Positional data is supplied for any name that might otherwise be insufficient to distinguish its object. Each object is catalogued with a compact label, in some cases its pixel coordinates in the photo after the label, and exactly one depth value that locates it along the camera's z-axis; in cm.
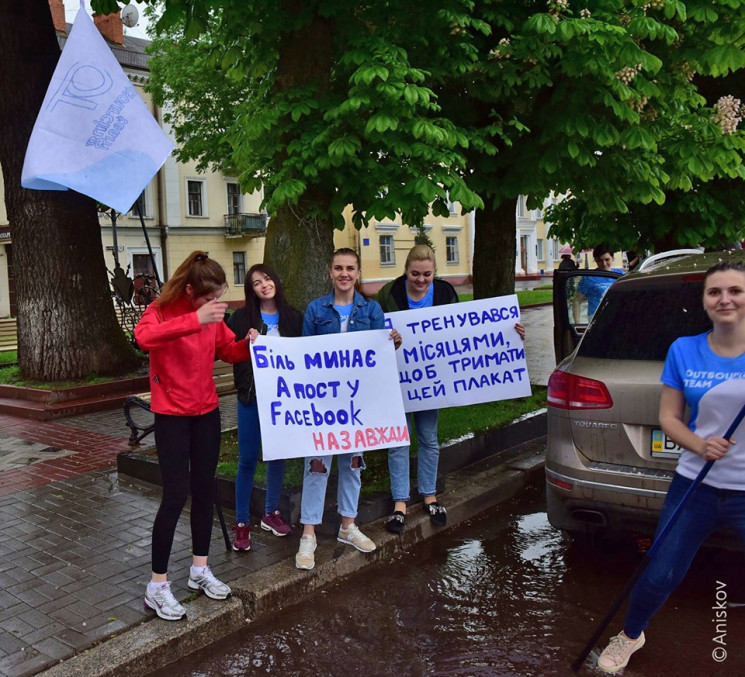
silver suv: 402
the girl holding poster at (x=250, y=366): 461
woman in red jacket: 379
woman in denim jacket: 459
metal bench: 469
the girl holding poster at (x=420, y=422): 508
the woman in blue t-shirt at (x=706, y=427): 303
